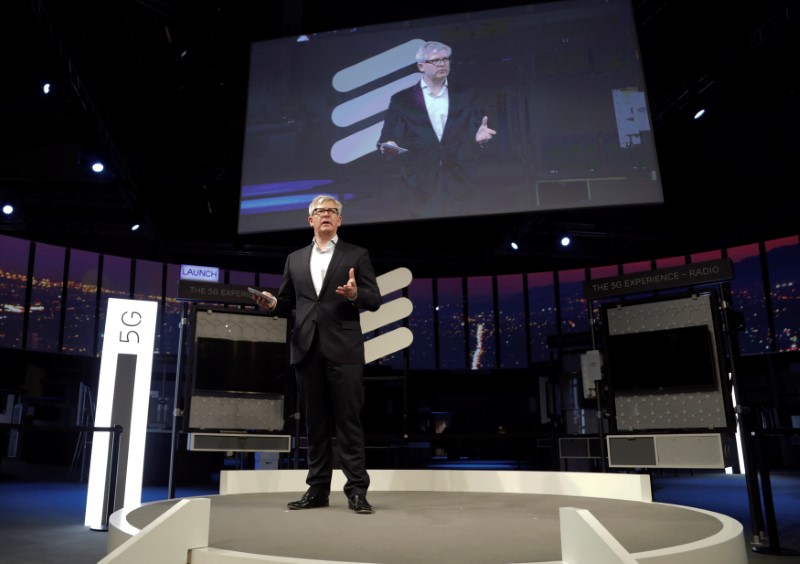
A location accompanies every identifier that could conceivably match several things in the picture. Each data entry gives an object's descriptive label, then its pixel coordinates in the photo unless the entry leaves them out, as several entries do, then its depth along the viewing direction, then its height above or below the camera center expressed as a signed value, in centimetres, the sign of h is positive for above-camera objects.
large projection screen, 546 +275
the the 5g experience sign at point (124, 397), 420 +17
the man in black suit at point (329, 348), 249 +28
